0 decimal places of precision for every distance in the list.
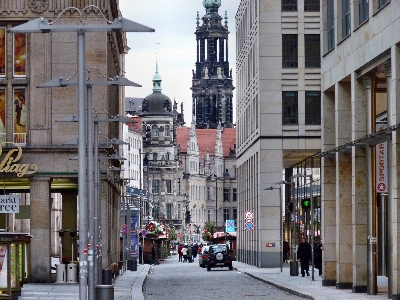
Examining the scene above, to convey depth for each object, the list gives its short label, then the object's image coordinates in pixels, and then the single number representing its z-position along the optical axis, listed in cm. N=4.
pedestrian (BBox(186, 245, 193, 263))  12356
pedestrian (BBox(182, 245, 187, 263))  12424
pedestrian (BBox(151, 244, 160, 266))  11512
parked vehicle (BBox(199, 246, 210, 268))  9239
